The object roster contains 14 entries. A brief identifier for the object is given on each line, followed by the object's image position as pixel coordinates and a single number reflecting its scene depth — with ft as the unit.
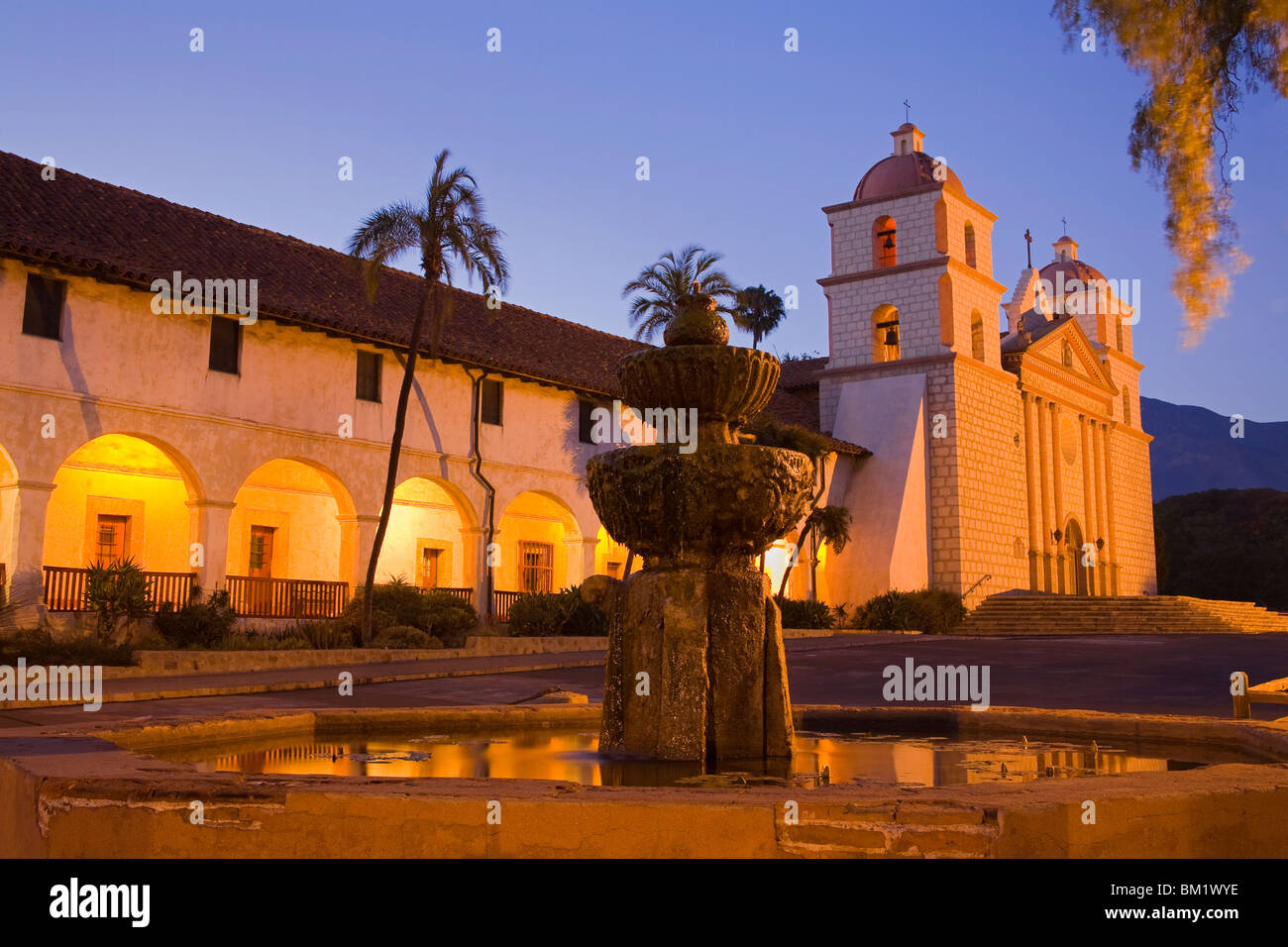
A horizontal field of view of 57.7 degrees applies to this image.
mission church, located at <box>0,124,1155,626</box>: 61.21
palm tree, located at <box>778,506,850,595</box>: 100.99
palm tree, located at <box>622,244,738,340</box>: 87.56
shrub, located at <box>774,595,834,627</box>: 96.99
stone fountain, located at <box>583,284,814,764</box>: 20.88
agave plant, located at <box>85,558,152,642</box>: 58.18
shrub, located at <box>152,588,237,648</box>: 60.13
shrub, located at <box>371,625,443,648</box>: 64.95
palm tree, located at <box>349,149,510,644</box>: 63.26
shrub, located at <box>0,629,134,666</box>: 50.62
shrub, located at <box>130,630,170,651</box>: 57.21
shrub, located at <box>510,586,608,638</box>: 74.49
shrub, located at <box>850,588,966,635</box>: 102.68
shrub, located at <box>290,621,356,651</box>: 62.95
